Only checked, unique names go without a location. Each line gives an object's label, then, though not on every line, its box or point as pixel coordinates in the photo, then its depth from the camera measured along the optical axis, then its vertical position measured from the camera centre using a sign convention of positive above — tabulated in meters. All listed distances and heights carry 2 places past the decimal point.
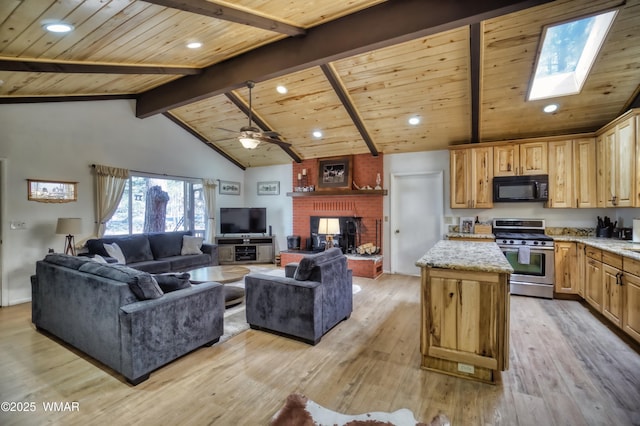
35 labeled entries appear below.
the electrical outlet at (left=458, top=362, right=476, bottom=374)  2.46 -1.29
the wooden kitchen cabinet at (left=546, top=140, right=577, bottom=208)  4.56 +0.62
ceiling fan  4.07 +1.08
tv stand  7.16 -0.87
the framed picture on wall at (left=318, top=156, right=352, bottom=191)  6.73 +0.95
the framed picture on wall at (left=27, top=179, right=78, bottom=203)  4.53 +0.38
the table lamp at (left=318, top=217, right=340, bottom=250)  6.82 -0.33
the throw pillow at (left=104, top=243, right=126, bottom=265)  4.80 -0.61
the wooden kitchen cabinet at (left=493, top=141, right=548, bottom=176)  4.74 +0.90
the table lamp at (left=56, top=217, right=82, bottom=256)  4.44 -0.17
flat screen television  7.35 -0.15
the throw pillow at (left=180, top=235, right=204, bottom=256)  6.01 -0.63
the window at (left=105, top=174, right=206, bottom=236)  5.80 +0.16
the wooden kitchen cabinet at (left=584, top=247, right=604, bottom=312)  3.67 -0.86
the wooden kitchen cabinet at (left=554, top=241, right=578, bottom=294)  4.32 -0.79
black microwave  4.70 +0.42
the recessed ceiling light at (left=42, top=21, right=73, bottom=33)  2.59 +1.69
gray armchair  3.06 -0.93
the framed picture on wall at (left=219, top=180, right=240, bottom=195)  7.73 +0.71
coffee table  4.00 -0.89
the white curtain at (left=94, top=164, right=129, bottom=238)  5.23 +0.41
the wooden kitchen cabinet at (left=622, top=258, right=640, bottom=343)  2.86 -0.85
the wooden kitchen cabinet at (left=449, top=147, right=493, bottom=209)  5.10 +0.64
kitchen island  2.36 -0.85
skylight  3.36 +2.00
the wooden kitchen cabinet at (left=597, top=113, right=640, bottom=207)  3.48 +0.64
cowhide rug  1.92 -1.35
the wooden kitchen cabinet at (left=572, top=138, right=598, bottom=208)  4.42 +0.63
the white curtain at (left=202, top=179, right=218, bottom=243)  7.20 +0.18
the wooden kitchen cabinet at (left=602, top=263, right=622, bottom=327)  3.18 -0.91
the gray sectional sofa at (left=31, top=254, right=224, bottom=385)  2.39 -0.90
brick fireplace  6.51 +0.28
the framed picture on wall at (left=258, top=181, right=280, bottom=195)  7.90 +0.72
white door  5.96 -0.04
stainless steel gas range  4.39 -0.72
